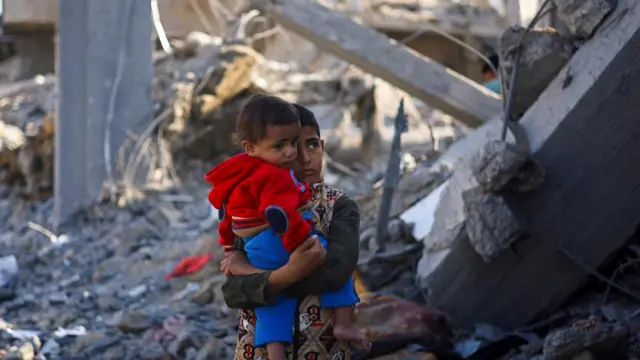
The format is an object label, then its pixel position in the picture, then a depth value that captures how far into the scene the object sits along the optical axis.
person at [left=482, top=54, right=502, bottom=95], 16.09
